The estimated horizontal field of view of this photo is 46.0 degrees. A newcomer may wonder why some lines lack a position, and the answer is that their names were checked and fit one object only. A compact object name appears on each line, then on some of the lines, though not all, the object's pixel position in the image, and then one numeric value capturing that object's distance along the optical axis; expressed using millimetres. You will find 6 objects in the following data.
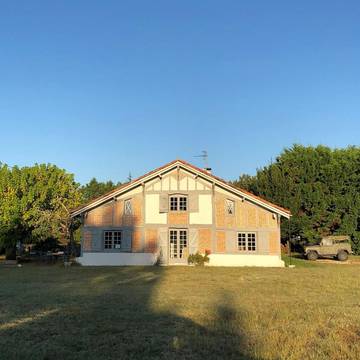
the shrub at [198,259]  25333
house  25859
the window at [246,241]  25922
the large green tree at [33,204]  29797
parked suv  30453
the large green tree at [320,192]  34781
